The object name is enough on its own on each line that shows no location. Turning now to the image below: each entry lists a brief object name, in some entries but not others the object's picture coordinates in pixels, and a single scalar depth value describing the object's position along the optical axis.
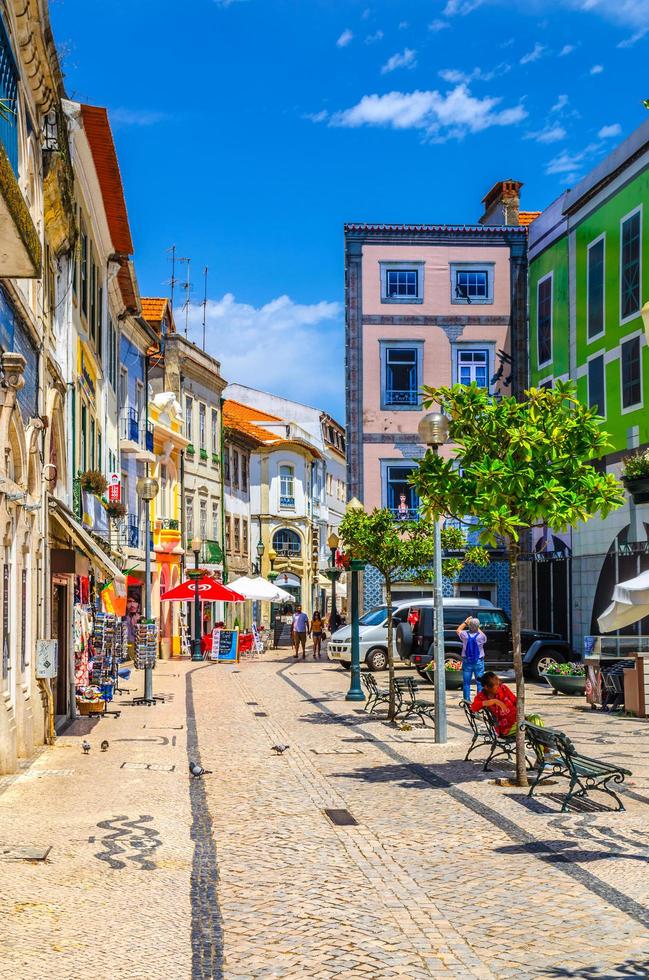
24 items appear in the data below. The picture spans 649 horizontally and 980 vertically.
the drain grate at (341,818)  11.30
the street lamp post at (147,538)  23.44
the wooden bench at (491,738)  14.13
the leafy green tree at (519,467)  13.11
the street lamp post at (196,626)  40.52
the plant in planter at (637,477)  25.28
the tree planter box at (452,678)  27.42
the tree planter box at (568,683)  24.89
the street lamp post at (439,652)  16.78
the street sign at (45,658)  16.12
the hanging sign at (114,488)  30.95
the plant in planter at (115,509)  29.43
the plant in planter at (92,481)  24.14
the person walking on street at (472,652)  22.20
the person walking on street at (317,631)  40.31
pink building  38.50
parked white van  32.12
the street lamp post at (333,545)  25.08
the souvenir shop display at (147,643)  24.20
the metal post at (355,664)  22.28
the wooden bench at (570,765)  11.84
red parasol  37.94
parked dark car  29.25
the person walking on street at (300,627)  40.88
